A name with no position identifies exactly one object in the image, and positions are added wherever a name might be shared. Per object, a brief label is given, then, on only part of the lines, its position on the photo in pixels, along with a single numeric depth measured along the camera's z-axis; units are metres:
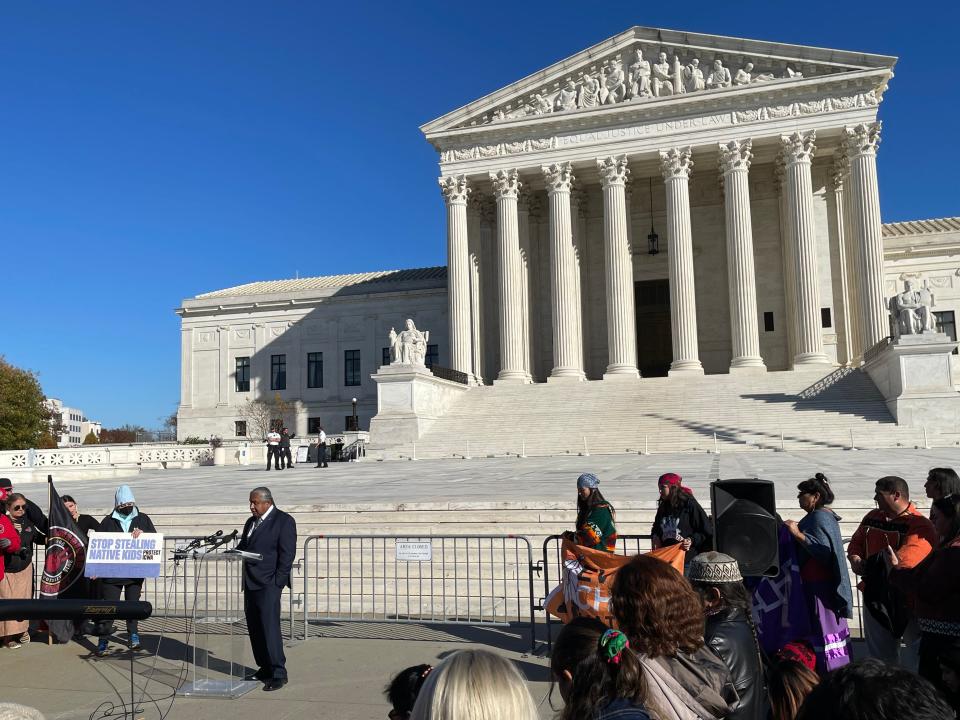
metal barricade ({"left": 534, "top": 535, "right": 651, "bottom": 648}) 9.91
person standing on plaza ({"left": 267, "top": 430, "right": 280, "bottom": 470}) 27.92
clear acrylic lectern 6.57
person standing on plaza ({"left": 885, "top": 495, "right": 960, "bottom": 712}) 3.89
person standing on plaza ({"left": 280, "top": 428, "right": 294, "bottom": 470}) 28.72
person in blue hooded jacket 8.18
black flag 8.06
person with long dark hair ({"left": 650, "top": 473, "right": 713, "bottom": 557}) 6.83
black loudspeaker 5.53
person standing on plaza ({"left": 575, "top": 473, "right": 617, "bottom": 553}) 6.63
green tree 50.47
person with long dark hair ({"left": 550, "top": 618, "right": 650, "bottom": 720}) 2.64
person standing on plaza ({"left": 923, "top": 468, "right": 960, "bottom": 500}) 5.27
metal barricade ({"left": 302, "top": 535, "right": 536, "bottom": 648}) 8.83
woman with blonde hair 2.17
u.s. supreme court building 37.41
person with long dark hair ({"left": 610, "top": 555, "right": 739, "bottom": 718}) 3.09
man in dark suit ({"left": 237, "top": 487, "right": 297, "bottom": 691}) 6.71
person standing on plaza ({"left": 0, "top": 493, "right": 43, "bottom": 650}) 8.05
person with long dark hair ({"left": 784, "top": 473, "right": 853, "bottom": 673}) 5.32
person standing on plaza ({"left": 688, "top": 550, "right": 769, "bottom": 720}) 3.46
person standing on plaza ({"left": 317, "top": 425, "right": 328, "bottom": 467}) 28.84
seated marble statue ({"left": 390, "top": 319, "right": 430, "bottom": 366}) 33.72
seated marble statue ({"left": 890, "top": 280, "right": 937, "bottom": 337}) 27.89
